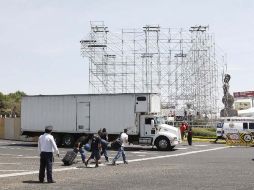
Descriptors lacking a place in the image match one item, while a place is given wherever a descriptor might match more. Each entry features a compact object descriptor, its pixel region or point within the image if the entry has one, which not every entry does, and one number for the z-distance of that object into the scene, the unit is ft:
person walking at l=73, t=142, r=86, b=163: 67.31
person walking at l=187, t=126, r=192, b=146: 115.18
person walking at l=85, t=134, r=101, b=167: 66.49
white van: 129.29
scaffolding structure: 227.40
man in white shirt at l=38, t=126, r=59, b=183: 47.96
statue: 212.45
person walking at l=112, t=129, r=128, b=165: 69.76
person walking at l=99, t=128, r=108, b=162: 71.62
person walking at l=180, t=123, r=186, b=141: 130.82
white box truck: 100.22
